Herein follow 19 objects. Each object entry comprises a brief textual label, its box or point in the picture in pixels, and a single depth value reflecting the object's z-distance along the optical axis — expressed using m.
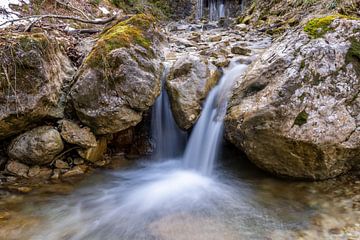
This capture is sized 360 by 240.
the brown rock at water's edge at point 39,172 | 4.03
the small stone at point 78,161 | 4.34
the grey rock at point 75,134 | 4.12
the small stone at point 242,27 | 11.23
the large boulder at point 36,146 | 3.94
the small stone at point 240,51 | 6.22
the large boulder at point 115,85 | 4.03
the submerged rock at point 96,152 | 4.32
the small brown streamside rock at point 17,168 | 3.99
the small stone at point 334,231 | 2.67
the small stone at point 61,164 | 4.20
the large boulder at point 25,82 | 3.62
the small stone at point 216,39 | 8.89
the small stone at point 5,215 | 3.12
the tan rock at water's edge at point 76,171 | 4.17
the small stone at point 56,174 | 4.06
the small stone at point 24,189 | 3.68
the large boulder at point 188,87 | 4.46
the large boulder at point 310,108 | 3.37
